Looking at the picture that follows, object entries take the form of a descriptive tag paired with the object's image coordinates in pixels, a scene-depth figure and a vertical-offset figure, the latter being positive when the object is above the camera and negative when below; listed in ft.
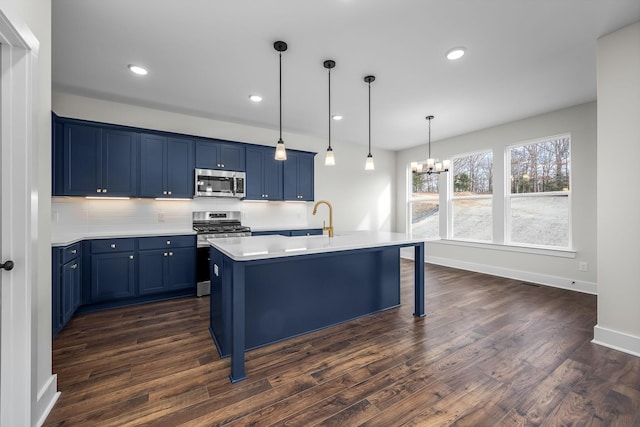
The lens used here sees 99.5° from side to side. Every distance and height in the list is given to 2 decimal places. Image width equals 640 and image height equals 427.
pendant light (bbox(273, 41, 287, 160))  8.29 +2.08
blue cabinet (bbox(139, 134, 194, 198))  12.39 +2.21
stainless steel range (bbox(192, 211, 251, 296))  12.73 -0.87
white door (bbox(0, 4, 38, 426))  4.66 -0.33
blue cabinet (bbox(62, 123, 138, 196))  10.89 +2.20
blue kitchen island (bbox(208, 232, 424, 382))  6.48 -2.26
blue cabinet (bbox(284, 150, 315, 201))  16.53 +2.29
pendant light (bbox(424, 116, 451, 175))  13.47 +2.32
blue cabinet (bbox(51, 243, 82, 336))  8.45 -2.38
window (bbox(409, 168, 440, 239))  20.53 +0.50
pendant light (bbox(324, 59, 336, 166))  9.27 +2.24
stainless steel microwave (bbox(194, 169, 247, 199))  13.52 +1.53
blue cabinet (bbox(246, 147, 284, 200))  15.17 +2.21
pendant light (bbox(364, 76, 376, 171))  10.08 +2.02
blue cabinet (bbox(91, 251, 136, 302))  10.66 -2.54
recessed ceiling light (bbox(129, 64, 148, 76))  9.59 +5.19
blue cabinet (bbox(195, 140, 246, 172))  13.66 +3.01
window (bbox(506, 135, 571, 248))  14.15 +1.03
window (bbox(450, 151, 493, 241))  17.29 +0.98
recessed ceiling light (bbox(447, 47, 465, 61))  8.56 +5.15
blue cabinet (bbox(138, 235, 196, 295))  11.62 -2.26
